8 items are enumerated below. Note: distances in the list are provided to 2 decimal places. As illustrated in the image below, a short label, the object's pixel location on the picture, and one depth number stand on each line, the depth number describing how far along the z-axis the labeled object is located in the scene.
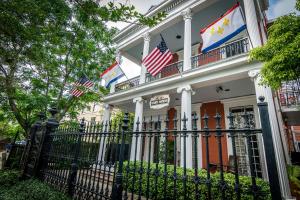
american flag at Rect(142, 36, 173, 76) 6.91
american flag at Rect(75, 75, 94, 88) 8.86
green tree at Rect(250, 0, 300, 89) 4.20
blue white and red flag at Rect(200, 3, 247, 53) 5.18
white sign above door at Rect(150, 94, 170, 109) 7.57
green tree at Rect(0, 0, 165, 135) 3.09
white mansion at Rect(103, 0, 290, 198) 6.16
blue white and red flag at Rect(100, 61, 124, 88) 8.74
